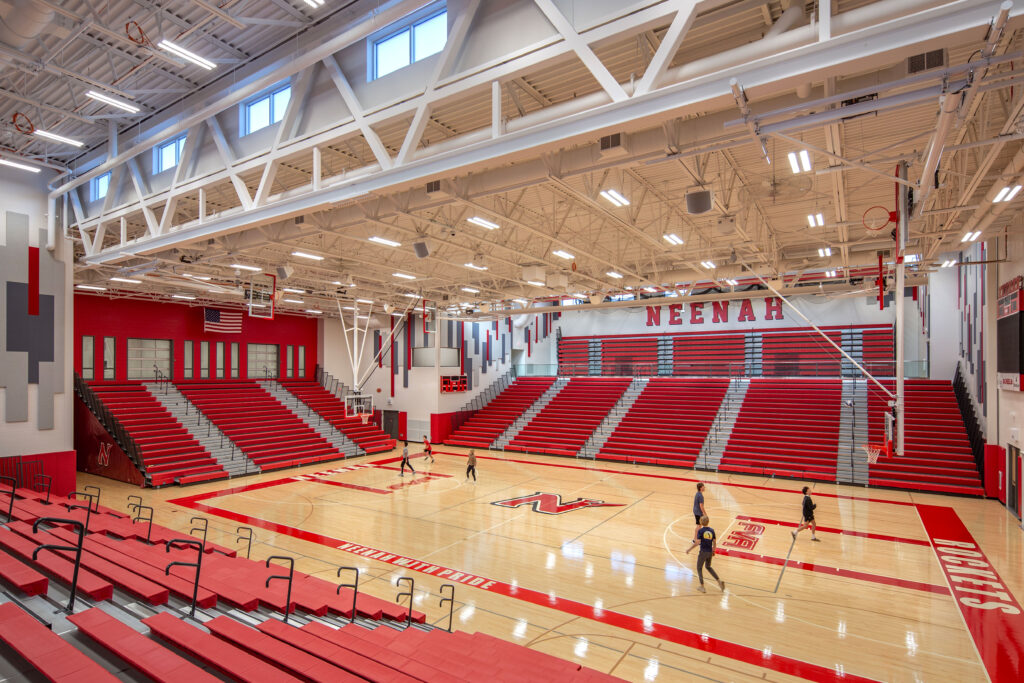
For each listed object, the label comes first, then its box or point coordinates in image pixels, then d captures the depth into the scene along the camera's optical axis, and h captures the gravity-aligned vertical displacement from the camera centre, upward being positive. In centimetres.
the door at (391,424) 2938 -410
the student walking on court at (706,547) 889 -332
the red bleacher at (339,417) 2612 -348
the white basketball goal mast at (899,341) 878 +11
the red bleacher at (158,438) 1858 -336
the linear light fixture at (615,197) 918 +265
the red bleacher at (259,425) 2217 -337
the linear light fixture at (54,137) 979 +401
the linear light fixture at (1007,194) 839 +245
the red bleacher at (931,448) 1694 -345
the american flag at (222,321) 2614 +147
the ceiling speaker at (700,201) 891 +246
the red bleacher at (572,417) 2562 -355
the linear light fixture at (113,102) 863 +413
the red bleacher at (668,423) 2277 -349
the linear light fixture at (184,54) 720 +412
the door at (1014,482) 1350 -351
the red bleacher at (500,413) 2781 -359
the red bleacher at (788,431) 1984 -343
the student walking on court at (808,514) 1162 -362
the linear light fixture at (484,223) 1102 +263
